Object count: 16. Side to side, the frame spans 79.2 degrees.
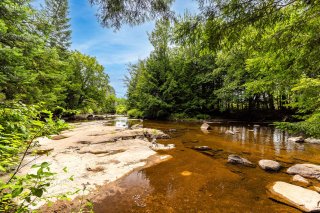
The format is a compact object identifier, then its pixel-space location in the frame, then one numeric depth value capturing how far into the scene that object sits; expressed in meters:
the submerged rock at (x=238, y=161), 6.81
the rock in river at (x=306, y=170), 5.68
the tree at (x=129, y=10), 3.42
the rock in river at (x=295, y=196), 3.92
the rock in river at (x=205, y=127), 16.24
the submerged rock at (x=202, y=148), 8.86
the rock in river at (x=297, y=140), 11.20
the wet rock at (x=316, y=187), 4.81
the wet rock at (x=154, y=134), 11.60
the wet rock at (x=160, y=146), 8.90
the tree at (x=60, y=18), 26.72
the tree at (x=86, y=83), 26.30
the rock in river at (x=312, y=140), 10.85
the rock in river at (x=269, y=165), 6.22
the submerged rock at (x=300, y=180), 5.17
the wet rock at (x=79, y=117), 27.34
